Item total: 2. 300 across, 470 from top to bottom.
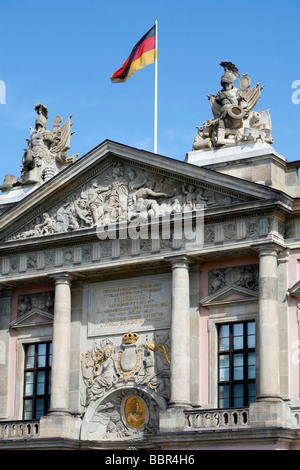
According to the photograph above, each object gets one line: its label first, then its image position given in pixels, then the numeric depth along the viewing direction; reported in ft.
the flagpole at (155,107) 122.97
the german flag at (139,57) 127.85
